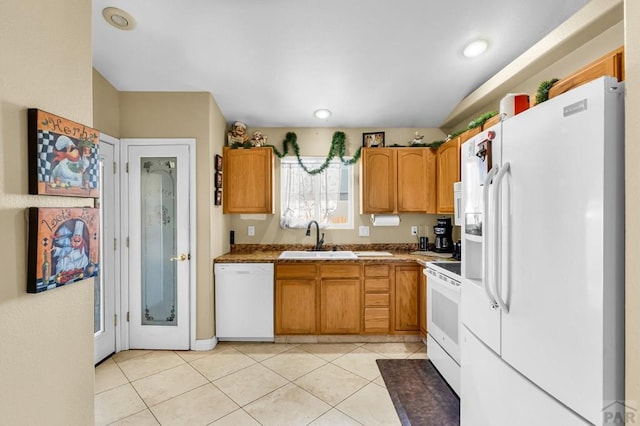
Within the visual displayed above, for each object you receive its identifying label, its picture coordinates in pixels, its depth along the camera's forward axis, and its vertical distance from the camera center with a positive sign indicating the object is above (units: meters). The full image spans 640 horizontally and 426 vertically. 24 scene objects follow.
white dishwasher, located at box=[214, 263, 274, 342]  2.97 -1.03
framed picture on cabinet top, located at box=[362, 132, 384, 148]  3.54 +0.95
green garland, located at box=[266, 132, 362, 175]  3.58 +0.84
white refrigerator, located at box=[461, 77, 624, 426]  0.81 -0.19
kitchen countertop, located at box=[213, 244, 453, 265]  2.99 -0.52
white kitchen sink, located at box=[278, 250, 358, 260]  3.09 -0.52
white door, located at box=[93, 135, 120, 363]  2.60 -0.47
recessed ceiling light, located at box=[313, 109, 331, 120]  3.24 +1.20
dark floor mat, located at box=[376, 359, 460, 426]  1.89 -1.45
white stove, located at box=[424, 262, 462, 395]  2.12 -0.93
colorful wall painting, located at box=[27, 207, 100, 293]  0.97 -0.13
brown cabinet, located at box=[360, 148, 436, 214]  3.33 +0.39
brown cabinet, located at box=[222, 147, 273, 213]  3.28 +0.38
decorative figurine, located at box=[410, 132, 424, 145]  3.42 +0.93
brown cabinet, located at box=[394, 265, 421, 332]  2.99 -0.96
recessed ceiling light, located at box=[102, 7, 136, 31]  1.97 +1.47
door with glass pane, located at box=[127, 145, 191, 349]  2.84 -0.36
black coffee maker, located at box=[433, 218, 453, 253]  3.40 -0.31
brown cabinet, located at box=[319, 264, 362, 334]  3.00 -0.97
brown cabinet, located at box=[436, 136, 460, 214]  2.83 +0.44
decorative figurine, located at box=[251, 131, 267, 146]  3.38 +0.92
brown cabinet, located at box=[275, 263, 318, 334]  3.00 -0.97
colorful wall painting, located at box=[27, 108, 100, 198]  0.98 +0.23
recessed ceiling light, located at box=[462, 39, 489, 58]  2.28 +1.42
